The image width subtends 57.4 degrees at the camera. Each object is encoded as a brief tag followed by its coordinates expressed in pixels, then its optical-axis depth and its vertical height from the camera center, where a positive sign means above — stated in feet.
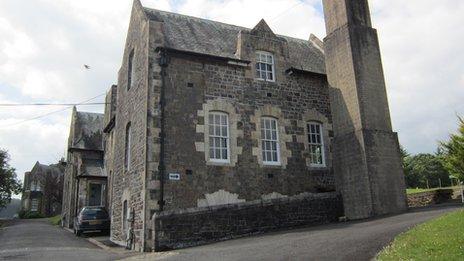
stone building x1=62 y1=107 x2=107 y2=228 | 104.94 +14.30
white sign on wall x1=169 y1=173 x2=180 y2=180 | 52.85 +5.09
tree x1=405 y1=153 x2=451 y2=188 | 187.52 +14.68
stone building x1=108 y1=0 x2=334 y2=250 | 53.93 +13.31
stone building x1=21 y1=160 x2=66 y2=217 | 211.41 +16.74
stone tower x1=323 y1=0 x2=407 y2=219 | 54.39 +12.27
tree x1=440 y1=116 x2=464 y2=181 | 70.71 +8.51
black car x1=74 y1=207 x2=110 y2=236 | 79.25 +0.07
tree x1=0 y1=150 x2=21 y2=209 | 132.36 +13.64
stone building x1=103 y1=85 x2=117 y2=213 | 92.22 +19.24
